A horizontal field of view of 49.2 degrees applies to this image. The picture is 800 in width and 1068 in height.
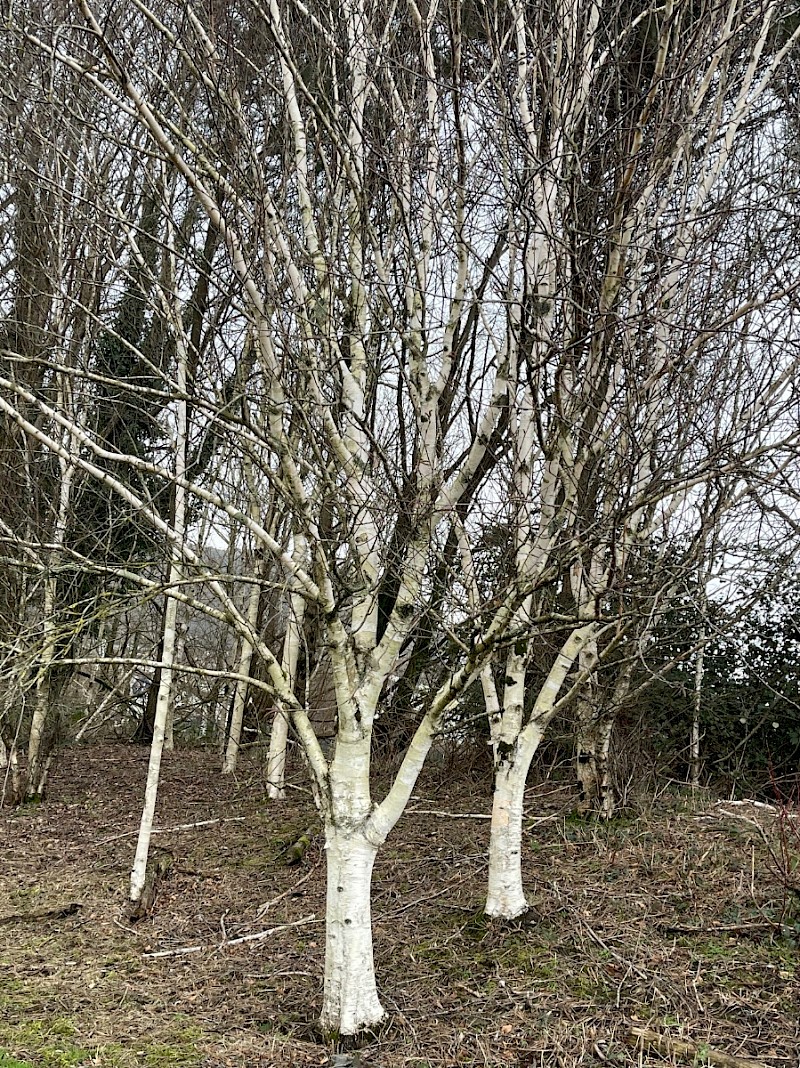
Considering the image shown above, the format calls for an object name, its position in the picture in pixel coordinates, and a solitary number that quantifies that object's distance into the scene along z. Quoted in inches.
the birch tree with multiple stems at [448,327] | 183.5
